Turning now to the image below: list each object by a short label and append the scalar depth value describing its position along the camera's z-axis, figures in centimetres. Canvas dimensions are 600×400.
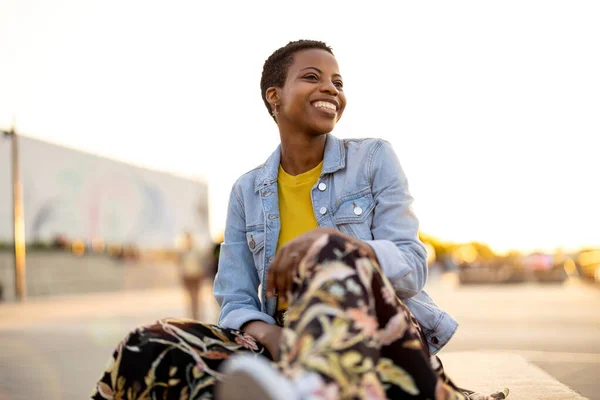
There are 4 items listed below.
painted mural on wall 2717
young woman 145
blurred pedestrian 1030
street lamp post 2322
